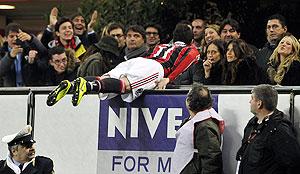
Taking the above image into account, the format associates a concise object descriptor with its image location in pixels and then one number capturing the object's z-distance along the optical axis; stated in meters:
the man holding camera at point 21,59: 23.77
